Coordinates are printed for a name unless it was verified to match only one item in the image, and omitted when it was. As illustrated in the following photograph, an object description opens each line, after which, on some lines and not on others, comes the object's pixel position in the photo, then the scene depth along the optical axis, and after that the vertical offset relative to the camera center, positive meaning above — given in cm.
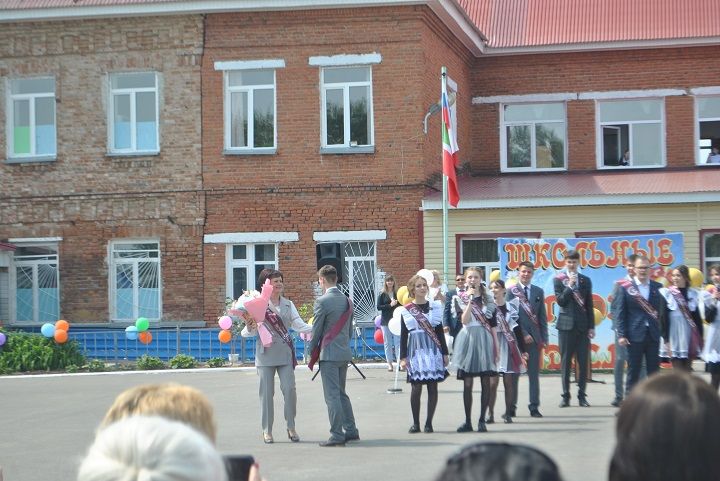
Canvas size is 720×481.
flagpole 2407 +108
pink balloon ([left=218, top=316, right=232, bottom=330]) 2266 -120
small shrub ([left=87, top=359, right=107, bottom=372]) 2431 -214
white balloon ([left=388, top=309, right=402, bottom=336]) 1675 -99
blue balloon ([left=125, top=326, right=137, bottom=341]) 2488 -149
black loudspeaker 2622 +5
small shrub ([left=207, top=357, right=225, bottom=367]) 2459 -211
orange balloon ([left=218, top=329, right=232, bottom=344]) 2334 -149
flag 2422 +209
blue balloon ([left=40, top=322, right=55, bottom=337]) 2386 -137
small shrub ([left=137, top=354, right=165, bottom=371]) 2450 -212
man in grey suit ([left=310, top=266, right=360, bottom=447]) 1327 -109
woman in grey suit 1364 -118
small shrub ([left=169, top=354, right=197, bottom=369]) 2456 -210
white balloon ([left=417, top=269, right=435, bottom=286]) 1600 -26
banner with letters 2083 -21
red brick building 2628 +226
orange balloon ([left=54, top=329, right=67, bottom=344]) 2370 -146
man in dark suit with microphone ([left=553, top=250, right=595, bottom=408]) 1620 -86
